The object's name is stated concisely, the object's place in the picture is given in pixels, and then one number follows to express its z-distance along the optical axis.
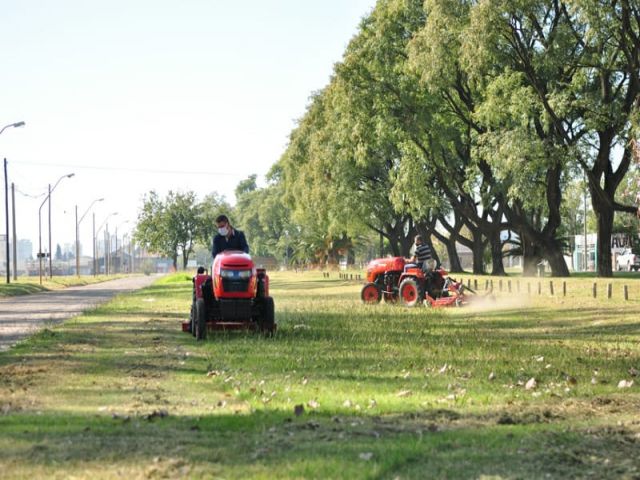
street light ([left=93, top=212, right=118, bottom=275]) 118.14
